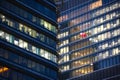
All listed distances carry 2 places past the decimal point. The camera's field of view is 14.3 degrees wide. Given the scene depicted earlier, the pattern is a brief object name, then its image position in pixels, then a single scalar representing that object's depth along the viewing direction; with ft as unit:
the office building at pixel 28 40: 288.51
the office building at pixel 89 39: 545.03
